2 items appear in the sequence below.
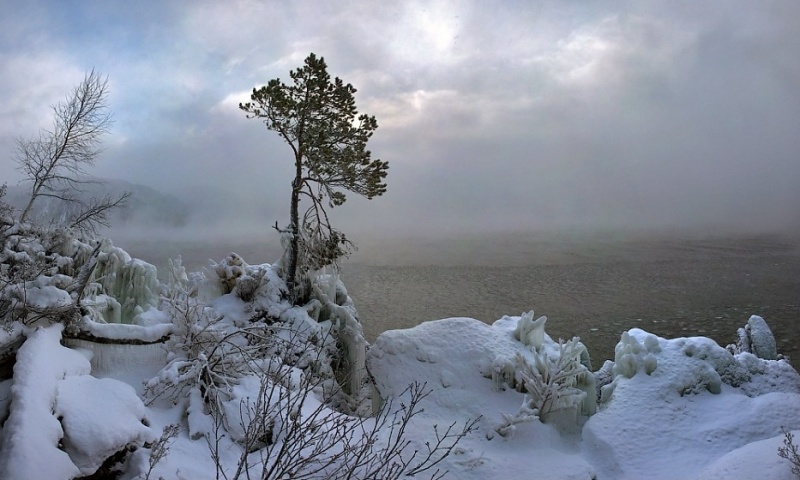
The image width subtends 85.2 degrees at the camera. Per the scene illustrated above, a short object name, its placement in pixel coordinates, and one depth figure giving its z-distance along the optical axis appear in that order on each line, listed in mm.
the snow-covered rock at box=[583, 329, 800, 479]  10016
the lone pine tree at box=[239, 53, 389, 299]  13914
